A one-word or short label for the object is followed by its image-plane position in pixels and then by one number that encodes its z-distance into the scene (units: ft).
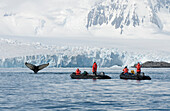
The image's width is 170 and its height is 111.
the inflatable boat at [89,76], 166.91
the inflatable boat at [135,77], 156.15
